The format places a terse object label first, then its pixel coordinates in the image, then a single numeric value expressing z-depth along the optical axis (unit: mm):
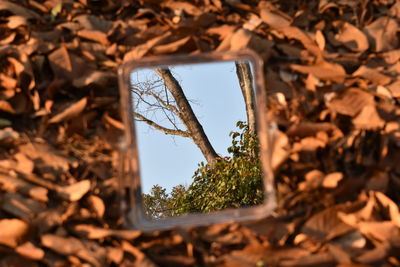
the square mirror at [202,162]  972
